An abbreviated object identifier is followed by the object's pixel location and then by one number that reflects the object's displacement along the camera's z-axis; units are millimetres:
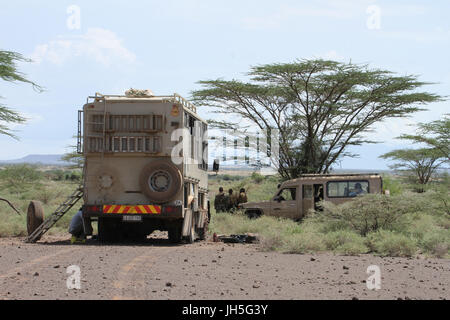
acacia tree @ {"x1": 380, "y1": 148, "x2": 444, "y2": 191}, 51188
